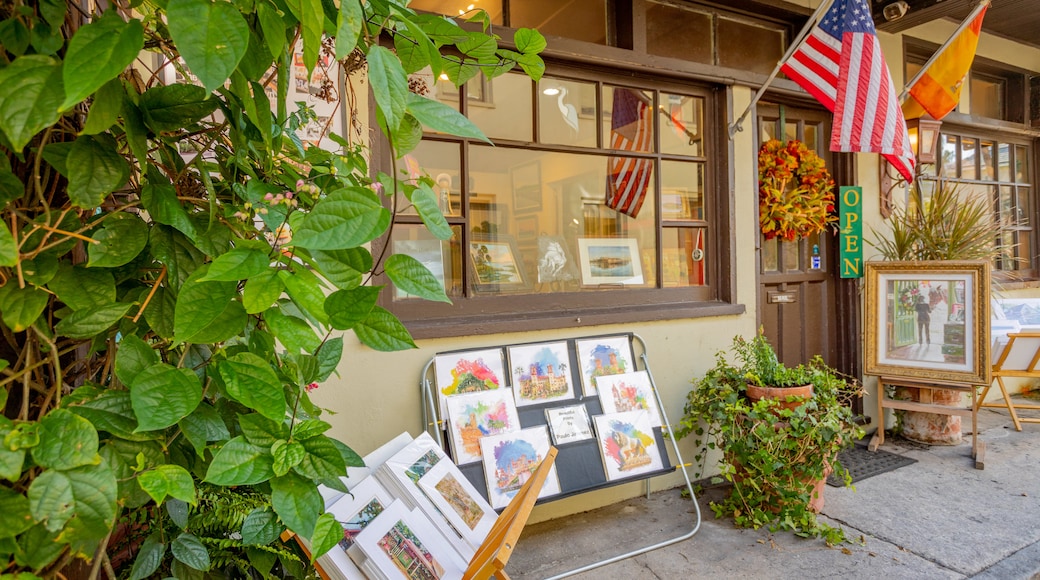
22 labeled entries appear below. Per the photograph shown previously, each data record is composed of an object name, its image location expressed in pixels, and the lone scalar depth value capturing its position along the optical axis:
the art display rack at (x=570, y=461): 2.70
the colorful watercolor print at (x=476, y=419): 2.67
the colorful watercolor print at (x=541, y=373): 2.99
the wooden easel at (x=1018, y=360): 4.31
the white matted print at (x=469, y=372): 2.82
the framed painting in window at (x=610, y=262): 3.63
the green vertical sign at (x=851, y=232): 4.39
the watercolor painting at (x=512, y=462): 2.64
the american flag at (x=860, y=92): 3.17
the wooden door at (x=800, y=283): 4.25
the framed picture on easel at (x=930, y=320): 3.86
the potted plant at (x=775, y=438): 2.88
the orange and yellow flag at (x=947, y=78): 4.03
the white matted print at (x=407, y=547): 1.75
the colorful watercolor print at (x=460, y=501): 2.11
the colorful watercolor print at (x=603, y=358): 3.17
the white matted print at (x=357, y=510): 1.74
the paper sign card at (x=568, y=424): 2.92
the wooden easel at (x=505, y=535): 1.38
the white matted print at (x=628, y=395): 3.11
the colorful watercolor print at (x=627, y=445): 2.92
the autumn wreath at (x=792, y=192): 4.06
